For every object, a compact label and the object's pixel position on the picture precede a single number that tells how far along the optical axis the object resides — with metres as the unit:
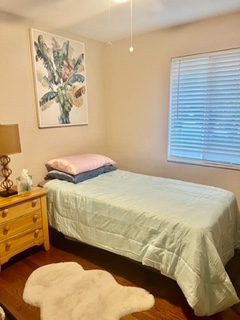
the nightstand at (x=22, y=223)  2.04
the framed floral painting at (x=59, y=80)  2.59
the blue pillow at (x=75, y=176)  2.51
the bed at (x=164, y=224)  1.53
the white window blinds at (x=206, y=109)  2.51
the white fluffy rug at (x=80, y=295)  1.61
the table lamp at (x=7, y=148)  2.07
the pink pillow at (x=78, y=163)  2.55
